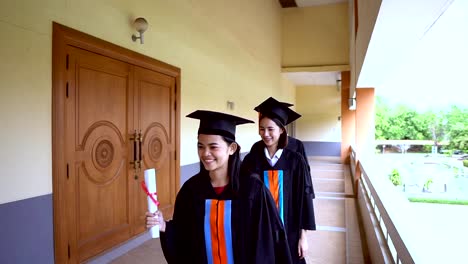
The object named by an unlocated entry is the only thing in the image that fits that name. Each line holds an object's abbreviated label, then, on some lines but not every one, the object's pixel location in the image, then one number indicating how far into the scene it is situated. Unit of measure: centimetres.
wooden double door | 289
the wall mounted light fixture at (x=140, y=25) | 361
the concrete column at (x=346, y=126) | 1304
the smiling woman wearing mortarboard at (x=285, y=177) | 236
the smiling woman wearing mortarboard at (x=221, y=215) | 150
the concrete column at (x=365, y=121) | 763
